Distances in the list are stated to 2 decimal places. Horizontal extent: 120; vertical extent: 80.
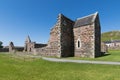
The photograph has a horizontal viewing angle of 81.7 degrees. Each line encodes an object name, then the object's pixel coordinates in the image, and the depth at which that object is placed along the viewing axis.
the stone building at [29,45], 22.88
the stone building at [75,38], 14.29
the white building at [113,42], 38.85
